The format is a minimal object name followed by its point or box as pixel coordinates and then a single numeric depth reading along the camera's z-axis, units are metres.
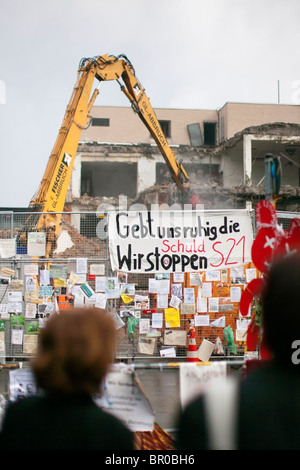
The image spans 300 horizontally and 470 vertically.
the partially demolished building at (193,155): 31.28
